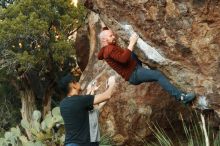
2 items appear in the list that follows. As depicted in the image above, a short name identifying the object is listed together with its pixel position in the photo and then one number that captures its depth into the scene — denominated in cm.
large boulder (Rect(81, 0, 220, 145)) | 791
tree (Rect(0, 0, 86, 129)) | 1548
